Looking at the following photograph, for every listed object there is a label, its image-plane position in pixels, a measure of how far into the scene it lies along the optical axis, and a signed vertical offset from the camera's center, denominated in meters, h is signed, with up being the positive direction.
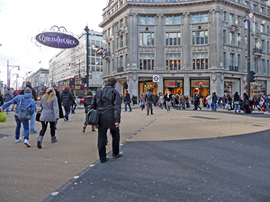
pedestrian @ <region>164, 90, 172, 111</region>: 21.67 -0.17
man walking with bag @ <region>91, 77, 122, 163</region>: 5.10 -0.31
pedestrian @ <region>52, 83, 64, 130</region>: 7.85 -0.31
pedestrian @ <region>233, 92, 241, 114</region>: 19.53 -0.26
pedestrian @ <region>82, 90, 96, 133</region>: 10.41 -0.04
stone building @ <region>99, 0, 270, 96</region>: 38.12 +8.61
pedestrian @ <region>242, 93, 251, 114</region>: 18.23 -0.55
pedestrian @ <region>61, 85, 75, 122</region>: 11.94 -0.07
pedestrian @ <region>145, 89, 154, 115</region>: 16.88 -0.06
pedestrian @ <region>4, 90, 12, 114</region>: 20.64 +0.07
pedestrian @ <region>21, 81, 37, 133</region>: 9.20 -1.04
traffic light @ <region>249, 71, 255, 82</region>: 18.63 +1.61
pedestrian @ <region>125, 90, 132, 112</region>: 20.30 -0.15
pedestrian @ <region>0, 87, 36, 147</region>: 6.93 -0.15
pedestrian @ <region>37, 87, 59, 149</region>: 6.77 -0.30
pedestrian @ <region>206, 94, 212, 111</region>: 22.94 -0.39
